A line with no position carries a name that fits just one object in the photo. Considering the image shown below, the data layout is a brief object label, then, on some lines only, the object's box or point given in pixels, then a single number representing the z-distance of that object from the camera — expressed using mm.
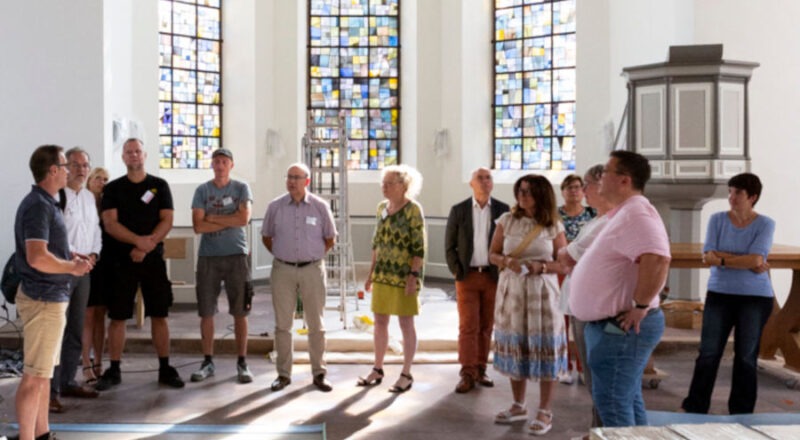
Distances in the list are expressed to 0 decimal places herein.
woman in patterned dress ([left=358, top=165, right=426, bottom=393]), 5988
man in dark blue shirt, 4164
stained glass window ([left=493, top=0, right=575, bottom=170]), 12805
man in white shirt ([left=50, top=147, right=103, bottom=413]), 5402
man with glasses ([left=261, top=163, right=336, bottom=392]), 6102
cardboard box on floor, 8141
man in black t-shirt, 6000
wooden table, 6120
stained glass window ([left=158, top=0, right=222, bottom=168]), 12805
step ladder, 8560
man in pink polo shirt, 3408
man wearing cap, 6281
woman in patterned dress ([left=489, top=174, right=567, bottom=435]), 5016
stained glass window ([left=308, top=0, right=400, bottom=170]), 13812
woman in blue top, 4945
